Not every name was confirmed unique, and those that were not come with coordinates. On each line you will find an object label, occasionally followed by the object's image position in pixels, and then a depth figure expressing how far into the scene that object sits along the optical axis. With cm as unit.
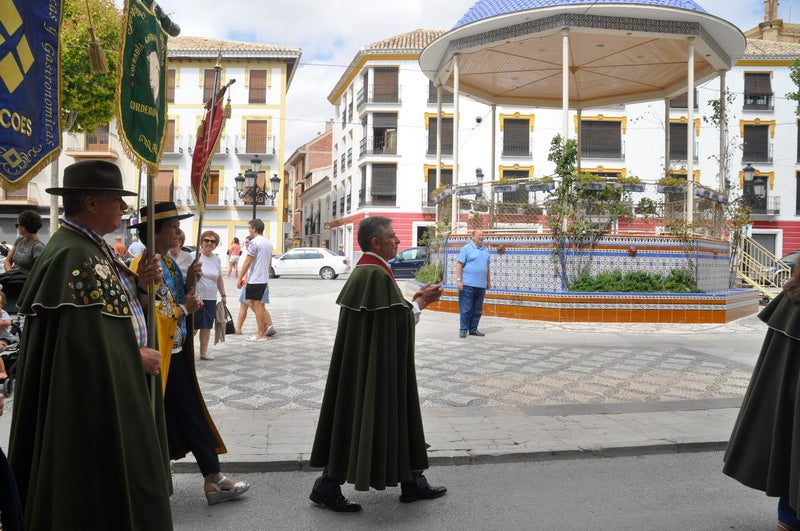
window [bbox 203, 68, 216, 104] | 4224
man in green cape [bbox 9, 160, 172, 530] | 246
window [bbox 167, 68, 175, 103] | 3921
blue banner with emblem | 228
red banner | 376
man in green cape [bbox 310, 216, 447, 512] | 381
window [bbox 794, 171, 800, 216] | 3788
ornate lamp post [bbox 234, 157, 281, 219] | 2227
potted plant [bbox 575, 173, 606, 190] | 1302
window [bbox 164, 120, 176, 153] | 4164
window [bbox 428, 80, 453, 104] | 3872
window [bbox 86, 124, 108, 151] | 4044
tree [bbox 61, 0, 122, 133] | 1591
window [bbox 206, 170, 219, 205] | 4231
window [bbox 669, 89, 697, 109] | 3753
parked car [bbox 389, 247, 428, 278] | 2566
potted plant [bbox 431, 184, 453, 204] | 1562
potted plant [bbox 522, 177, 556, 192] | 1337
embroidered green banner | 293
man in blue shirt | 1066
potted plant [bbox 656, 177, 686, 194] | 1363
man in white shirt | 988
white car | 3002
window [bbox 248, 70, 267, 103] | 4253
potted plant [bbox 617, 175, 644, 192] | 1330
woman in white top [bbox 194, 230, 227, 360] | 823
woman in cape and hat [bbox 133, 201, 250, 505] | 383
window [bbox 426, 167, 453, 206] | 3869
